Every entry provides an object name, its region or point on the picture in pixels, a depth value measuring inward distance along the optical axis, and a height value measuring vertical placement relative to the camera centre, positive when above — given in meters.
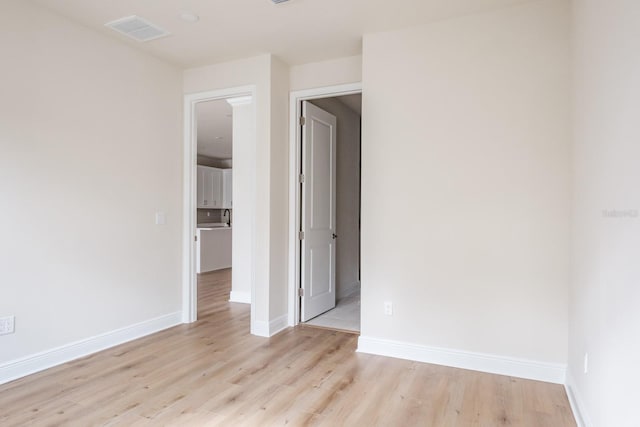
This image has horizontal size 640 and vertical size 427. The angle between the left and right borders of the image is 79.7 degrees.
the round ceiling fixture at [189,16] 2.97 +1.52
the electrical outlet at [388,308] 3.24 -0.82
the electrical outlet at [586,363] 2.09 -0.84
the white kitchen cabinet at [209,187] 9.16 +0.55
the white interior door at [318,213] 4.19 -0.03
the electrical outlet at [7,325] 2.68 -0.82
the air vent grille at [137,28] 3.09 +1.52
